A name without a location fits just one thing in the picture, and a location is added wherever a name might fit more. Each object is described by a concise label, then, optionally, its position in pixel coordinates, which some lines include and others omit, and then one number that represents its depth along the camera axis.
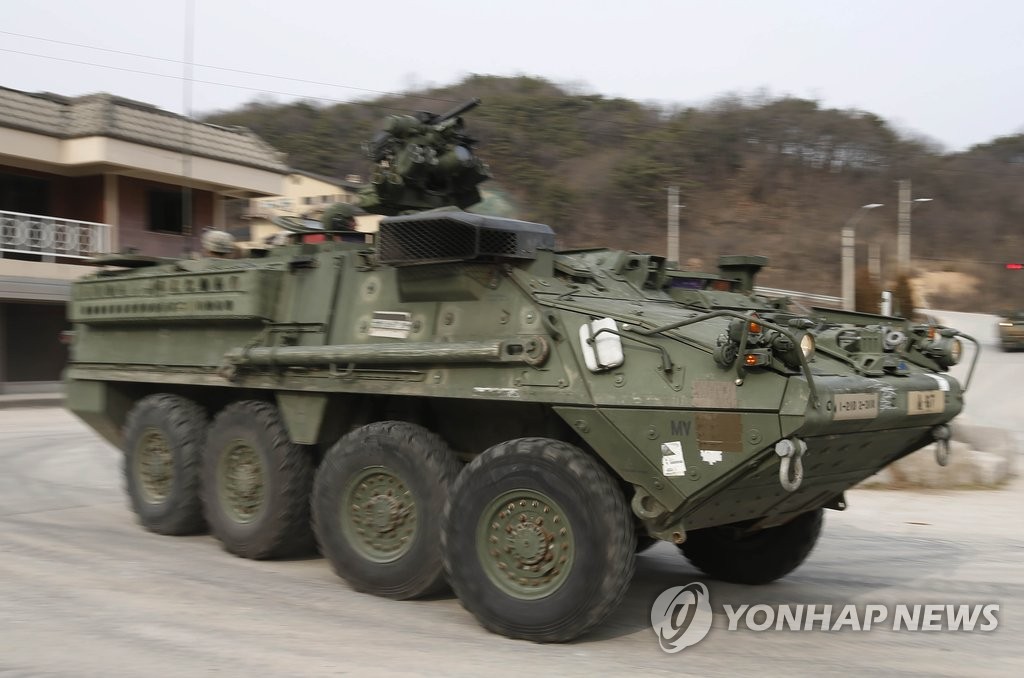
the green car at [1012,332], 27.73
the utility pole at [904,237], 36.97
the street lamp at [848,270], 26.28
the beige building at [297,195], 24.47
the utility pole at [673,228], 36.36
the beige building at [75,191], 21.83
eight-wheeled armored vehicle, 5.16
